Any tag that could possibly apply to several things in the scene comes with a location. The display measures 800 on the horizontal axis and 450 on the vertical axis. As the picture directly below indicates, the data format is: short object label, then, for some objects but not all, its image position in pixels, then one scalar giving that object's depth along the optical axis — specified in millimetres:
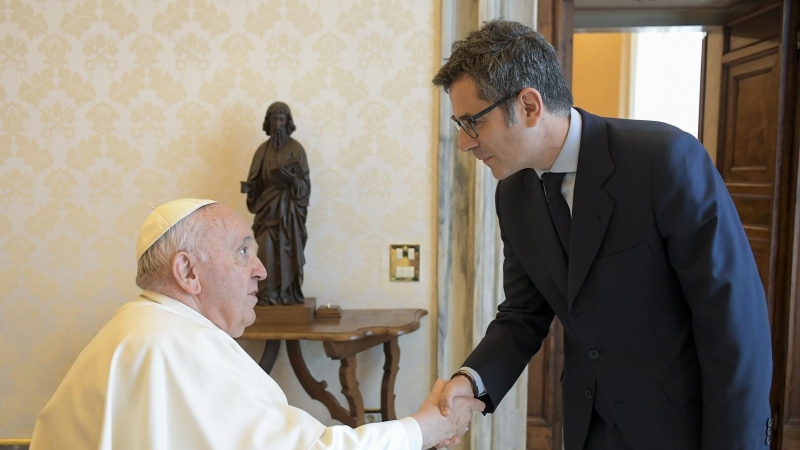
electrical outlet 3721
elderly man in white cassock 1571
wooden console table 3139
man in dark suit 1583
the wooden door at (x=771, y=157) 3770
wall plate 3623
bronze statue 3273
